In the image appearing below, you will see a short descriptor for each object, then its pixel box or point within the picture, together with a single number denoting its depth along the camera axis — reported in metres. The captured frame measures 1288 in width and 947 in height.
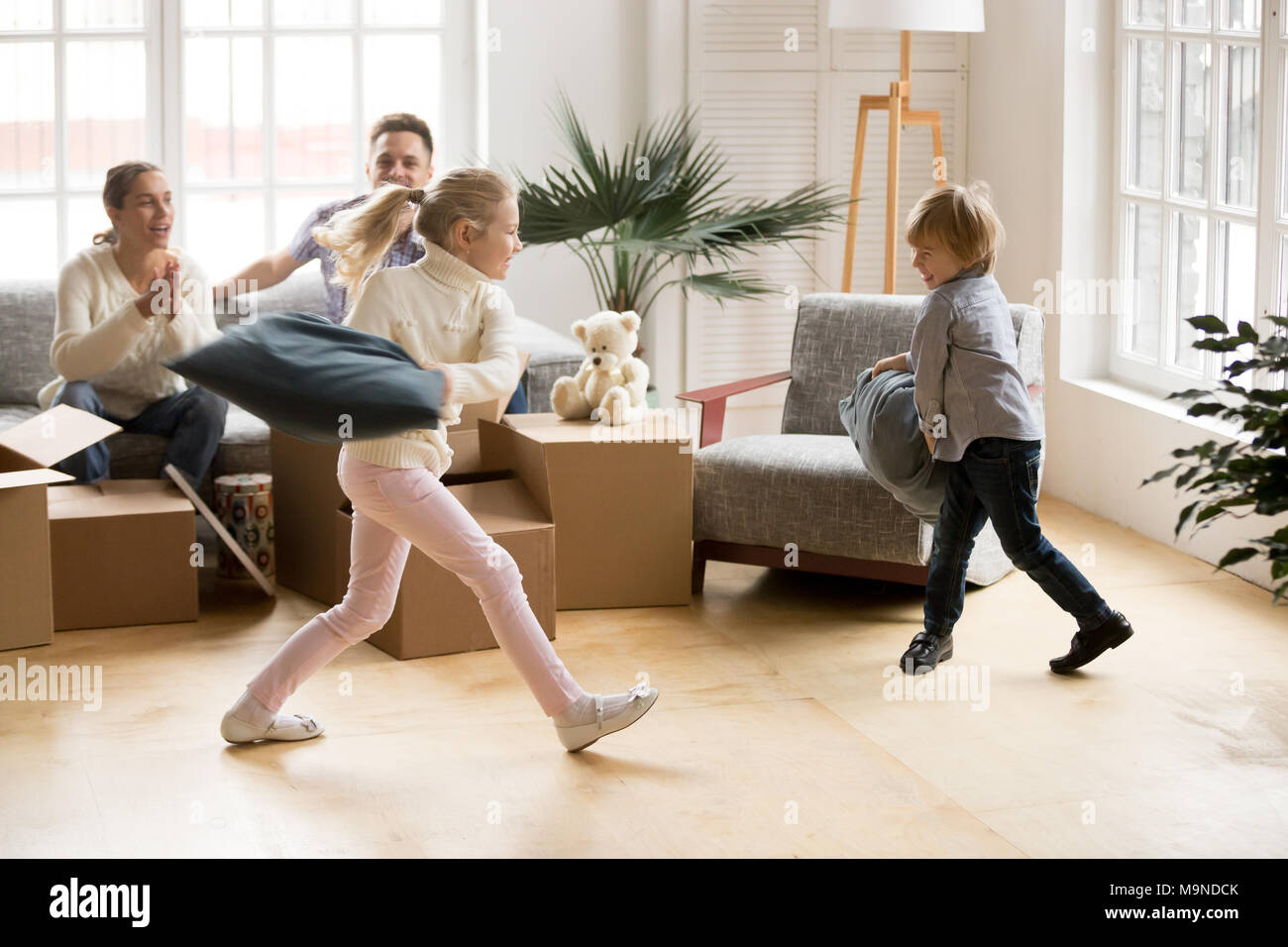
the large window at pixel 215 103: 5.27
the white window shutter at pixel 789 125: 5.50
